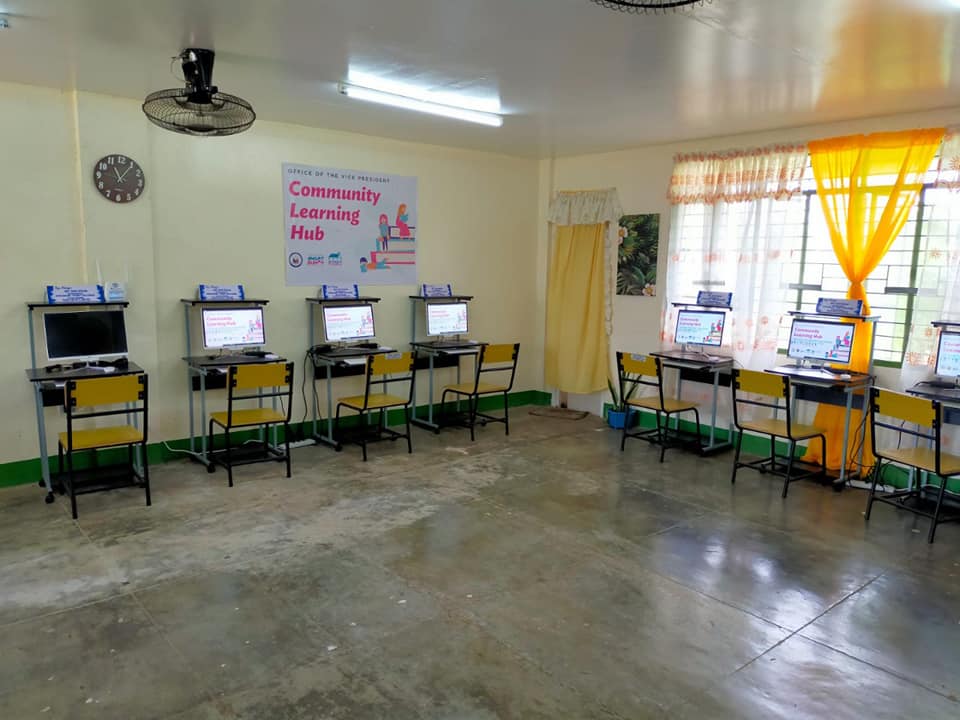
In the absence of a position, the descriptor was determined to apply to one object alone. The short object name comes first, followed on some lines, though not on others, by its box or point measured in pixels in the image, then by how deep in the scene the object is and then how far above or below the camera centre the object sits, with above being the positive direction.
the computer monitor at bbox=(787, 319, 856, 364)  5.10 -0.38
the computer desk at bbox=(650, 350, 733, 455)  5.67 -0.65
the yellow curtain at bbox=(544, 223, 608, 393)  7.04 -0.27
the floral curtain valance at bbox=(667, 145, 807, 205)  5.47 +0.94
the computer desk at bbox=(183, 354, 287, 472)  4.98 -0.69
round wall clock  4.82 +0.66
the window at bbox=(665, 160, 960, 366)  4.80 +0.23
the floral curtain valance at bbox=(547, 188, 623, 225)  6.79 +0.77
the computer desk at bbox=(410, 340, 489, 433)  6.28 -0.65
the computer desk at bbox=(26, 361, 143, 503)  4.31 -0.76
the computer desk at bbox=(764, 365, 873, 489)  4.83 -0.68
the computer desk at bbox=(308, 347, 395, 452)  5.72 -0.71
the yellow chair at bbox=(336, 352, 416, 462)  5.47 -1.00
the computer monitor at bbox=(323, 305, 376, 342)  5.88 -0.39
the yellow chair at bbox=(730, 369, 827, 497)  4.85 -1.00
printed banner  5.84 +0.45
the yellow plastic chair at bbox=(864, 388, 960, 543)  3.99 -1.01
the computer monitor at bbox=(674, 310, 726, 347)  5.89 -0.36
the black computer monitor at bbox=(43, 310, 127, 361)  4.55 -0.43
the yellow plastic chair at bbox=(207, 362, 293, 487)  4.79 -1.01
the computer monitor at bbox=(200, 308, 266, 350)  5.25 -0.41
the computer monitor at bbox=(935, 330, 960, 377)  4.54 -0.41
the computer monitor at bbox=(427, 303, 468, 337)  6.55 -0.37
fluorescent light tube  4.56 +1.24
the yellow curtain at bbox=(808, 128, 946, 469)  4.85 +0.70
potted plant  6.72 -1.27
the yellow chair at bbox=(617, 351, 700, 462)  5.69 -1.00
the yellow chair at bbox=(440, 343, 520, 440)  6.32 -1.01
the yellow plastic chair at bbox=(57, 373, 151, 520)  4.05 -0.87
